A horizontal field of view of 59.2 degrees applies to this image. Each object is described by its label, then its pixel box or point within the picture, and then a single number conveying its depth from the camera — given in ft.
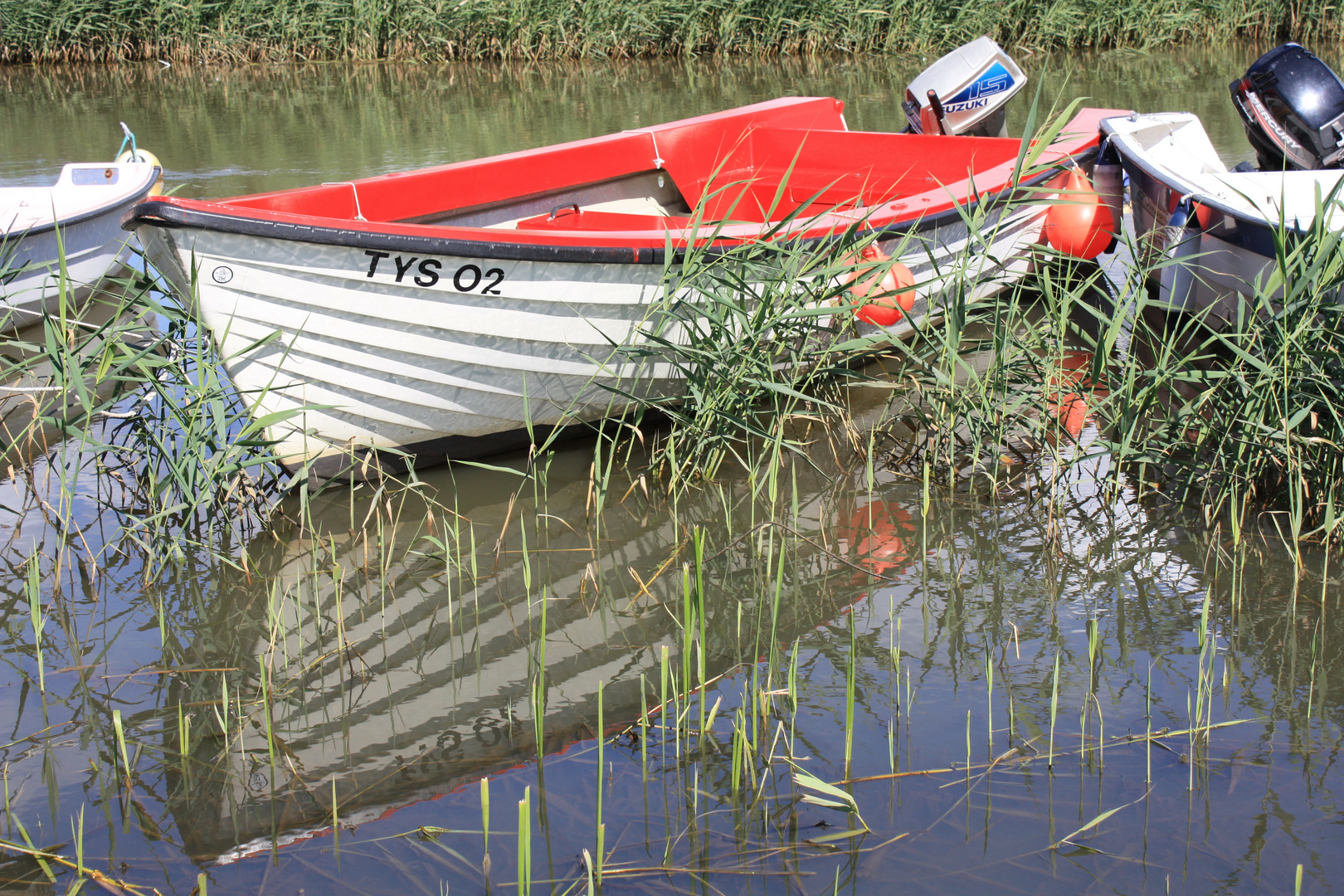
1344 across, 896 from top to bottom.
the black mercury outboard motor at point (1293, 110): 17.64
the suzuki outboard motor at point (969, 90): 20.27
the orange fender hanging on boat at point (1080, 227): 18.03
